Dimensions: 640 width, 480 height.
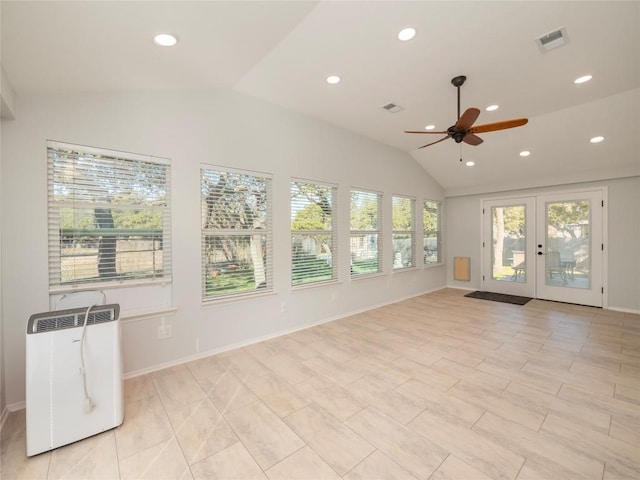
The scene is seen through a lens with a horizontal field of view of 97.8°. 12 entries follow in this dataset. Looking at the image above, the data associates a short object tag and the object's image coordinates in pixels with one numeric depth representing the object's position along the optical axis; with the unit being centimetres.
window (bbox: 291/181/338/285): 402
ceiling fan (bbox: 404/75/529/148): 275
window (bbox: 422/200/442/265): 649
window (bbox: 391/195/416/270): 566
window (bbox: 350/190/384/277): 484
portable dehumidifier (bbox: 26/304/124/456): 176
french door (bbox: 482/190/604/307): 517
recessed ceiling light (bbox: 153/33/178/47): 207
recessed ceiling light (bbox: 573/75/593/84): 306
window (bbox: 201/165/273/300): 323
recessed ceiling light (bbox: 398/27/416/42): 228
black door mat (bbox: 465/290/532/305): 553
